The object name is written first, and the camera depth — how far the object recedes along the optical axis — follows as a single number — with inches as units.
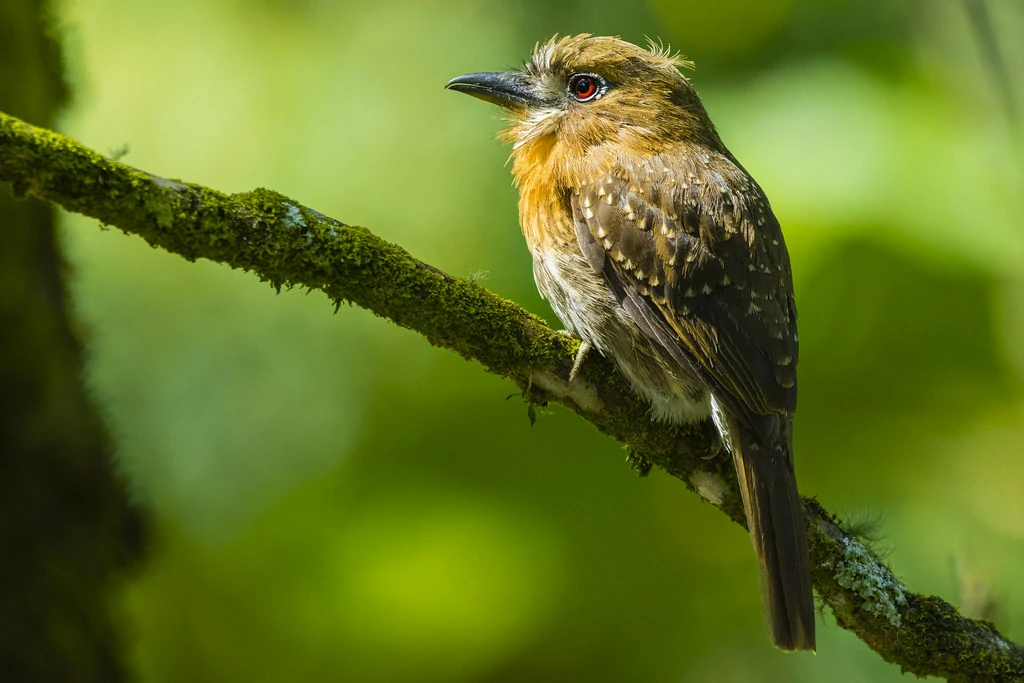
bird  183.9
